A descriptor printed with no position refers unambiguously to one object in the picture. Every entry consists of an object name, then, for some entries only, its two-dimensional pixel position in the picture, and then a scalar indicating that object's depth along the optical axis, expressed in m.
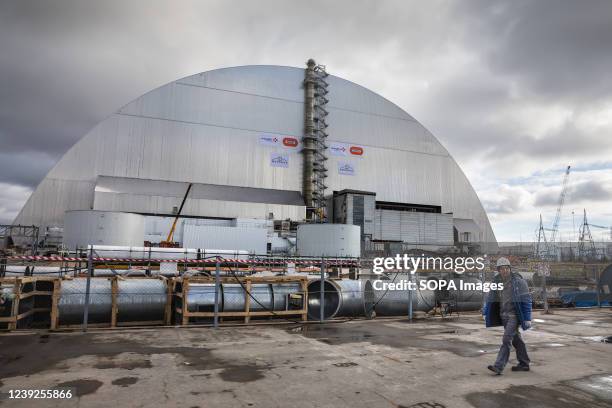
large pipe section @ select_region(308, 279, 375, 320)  12.80
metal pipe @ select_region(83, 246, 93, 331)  9.41
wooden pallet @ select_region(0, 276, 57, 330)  9.20
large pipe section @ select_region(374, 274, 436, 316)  13.53
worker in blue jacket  6.25
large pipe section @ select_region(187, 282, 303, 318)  11.11
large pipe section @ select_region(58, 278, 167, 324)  10.20
